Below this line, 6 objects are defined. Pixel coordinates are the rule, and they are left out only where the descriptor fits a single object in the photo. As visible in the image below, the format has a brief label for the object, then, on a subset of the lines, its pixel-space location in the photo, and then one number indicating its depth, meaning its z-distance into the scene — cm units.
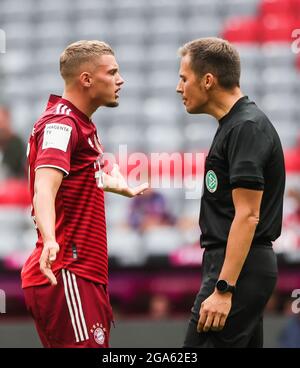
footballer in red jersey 615
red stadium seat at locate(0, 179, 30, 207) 1600
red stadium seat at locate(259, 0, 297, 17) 1889
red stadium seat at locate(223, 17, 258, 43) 1880
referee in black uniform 580
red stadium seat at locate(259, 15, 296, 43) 1850
